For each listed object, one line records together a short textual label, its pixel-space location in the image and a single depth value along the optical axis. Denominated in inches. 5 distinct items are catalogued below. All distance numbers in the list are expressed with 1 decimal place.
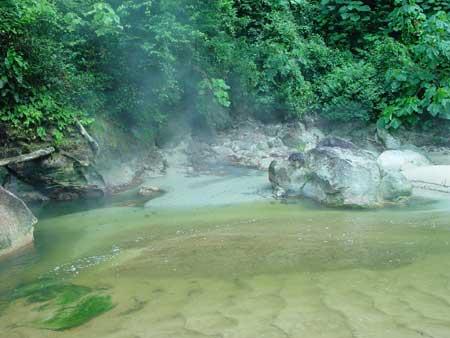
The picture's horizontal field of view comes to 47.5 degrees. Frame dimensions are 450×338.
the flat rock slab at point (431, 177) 327.3
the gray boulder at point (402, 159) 388.5
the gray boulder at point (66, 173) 326.3
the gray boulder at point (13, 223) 235.1
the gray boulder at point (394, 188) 309.7
